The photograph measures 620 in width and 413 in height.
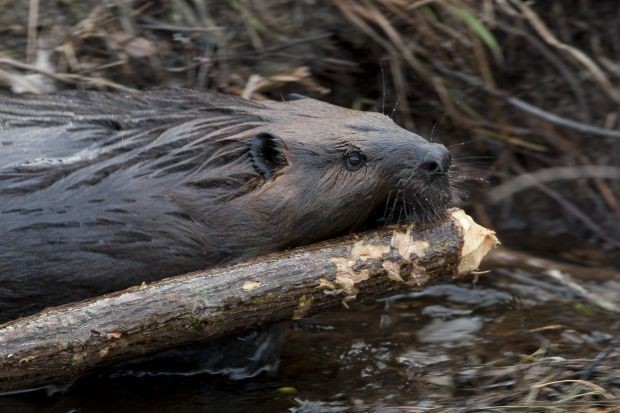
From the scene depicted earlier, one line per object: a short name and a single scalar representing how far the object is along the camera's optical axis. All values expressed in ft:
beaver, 22.85
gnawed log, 20.35
